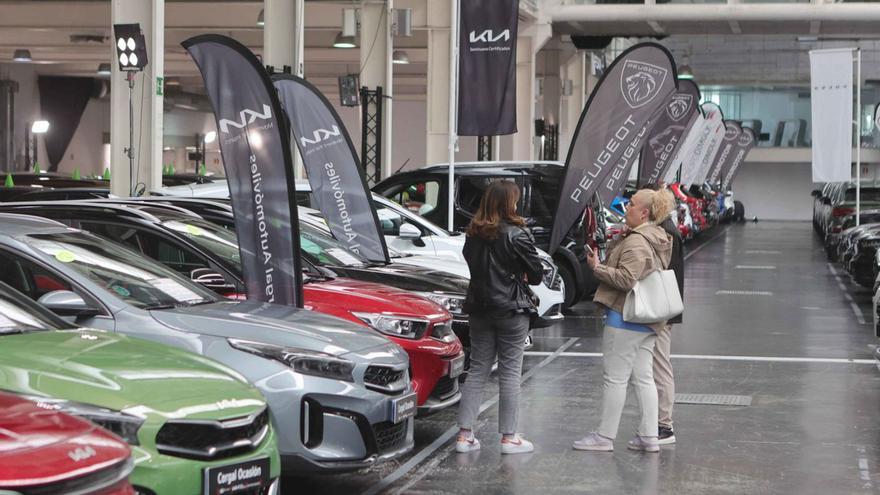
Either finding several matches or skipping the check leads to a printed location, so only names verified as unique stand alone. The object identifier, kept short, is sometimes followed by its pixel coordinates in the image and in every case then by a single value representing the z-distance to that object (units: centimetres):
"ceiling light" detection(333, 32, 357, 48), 2733
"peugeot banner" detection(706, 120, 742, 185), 5191
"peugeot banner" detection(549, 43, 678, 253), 1672
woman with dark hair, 884
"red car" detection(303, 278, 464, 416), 907
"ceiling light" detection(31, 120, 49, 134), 4722
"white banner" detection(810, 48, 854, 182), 2794
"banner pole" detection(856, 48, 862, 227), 2834
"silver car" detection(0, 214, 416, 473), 705
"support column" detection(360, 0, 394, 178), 2636
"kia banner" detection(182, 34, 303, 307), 987
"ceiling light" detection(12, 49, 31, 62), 3975
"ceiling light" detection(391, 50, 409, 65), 3597
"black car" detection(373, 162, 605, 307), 1797
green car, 554
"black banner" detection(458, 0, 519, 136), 1891
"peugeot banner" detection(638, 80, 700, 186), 3130
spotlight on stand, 1791
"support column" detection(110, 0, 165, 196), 1880
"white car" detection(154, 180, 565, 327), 1389
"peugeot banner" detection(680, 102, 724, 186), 4022
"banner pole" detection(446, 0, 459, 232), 1798
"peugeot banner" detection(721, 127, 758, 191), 6016
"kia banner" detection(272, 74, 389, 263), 1310
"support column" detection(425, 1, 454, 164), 3008
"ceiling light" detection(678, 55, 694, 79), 5650
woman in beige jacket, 898
